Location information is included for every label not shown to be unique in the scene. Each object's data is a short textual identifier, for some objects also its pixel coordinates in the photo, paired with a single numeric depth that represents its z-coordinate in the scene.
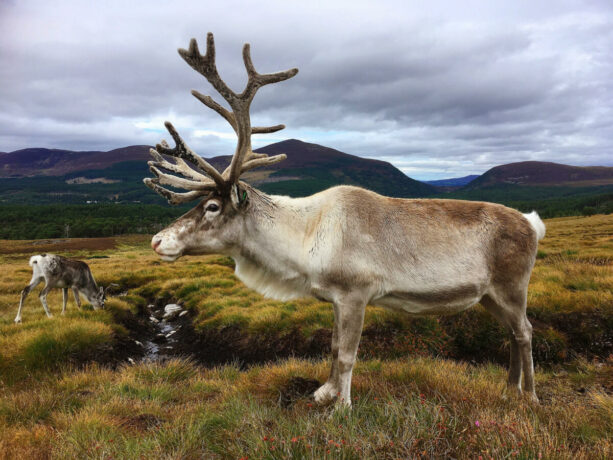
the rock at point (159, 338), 12.23
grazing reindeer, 12.65
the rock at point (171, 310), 14.94
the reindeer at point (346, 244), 4.63
